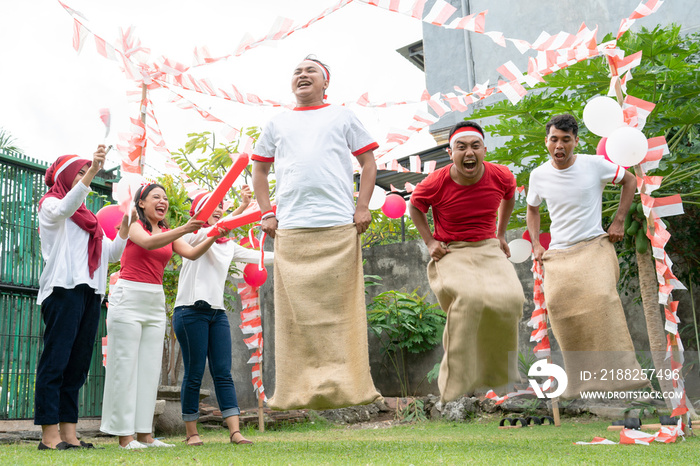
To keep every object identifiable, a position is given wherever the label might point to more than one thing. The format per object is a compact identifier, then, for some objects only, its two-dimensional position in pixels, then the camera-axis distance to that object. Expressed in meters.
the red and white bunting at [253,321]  6.31
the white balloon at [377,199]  5.94
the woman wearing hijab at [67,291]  4.05
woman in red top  4.23
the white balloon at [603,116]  4.33
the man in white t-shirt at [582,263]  4.17
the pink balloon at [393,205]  6.58
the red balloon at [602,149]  4.82
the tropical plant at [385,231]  12.66
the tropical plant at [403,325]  8.12
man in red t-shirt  4.01
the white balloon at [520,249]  5.97
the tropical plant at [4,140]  19.53
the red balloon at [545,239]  5.72
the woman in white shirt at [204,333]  4.58
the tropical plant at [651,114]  5.12
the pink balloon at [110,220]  5.19
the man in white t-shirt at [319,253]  3.67
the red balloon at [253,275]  6.10
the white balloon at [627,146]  4.17
